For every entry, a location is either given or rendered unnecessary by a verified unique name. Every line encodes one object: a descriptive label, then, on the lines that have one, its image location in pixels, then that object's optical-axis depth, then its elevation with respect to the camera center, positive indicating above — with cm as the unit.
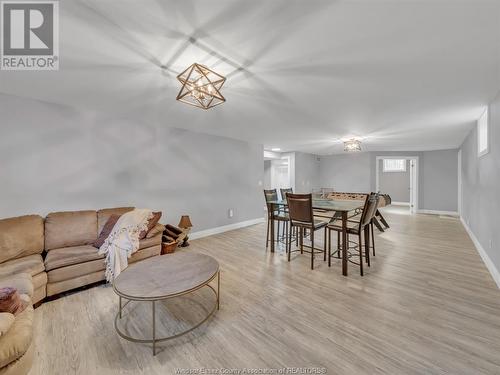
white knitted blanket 248 -69
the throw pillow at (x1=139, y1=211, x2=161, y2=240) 287 -54
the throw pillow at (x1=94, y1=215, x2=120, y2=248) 265 -59
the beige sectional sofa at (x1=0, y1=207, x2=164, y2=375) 199 -76
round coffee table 154 -78
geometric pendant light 167 +87
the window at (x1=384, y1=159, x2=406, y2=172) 930 +99
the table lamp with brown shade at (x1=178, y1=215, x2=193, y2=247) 390 -75
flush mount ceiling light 457 +95
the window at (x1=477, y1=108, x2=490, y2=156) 301 +83
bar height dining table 270 -29
